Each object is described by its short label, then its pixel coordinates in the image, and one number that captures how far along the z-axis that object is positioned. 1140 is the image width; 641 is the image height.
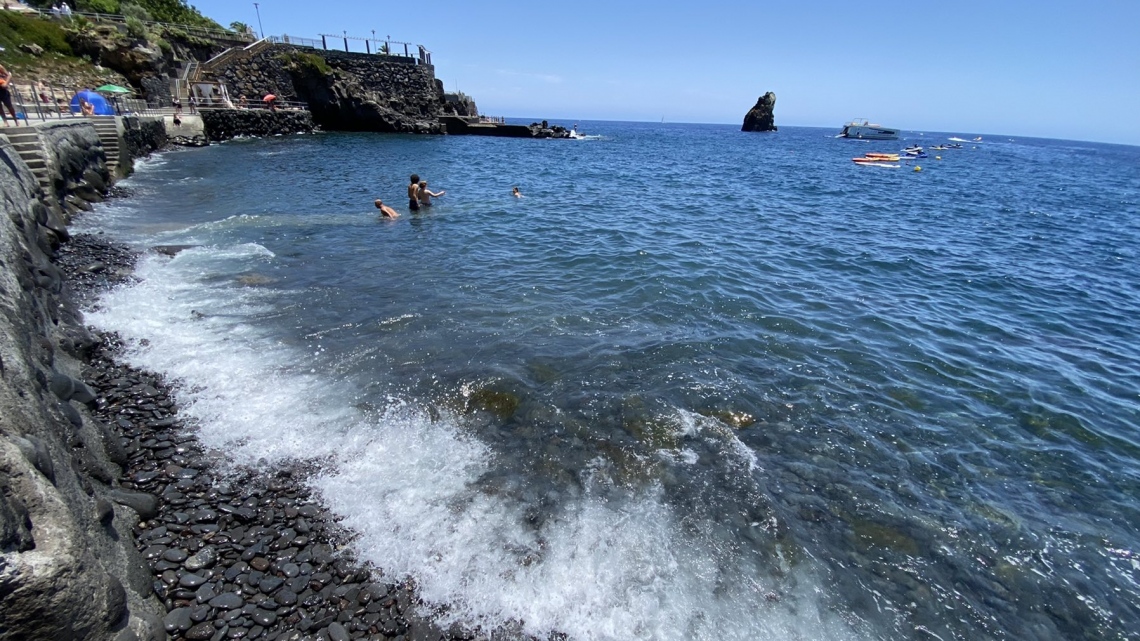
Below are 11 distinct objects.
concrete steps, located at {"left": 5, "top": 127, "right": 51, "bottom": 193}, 14.34
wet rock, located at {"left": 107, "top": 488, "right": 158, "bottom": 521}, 5.67
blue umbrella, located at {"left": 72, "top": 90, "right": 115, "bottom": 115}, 28.05
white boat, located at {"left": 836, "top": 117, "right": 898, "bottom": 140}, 116.31
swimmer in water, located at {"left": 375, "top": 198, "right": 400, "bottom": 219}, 20.72
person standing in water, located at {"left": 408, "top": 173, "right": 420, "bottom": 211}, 21.98
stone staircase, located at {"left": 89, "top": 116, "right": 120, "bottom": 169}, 23.95
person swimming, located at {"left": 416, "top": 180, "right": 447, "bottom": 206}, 22.83
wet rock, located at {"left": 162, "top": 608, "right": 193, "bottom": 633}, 4.61
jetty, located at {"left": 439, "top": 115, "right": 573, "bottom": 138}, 76.06
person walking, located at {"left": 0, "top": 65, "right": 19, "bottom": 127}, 15.47
